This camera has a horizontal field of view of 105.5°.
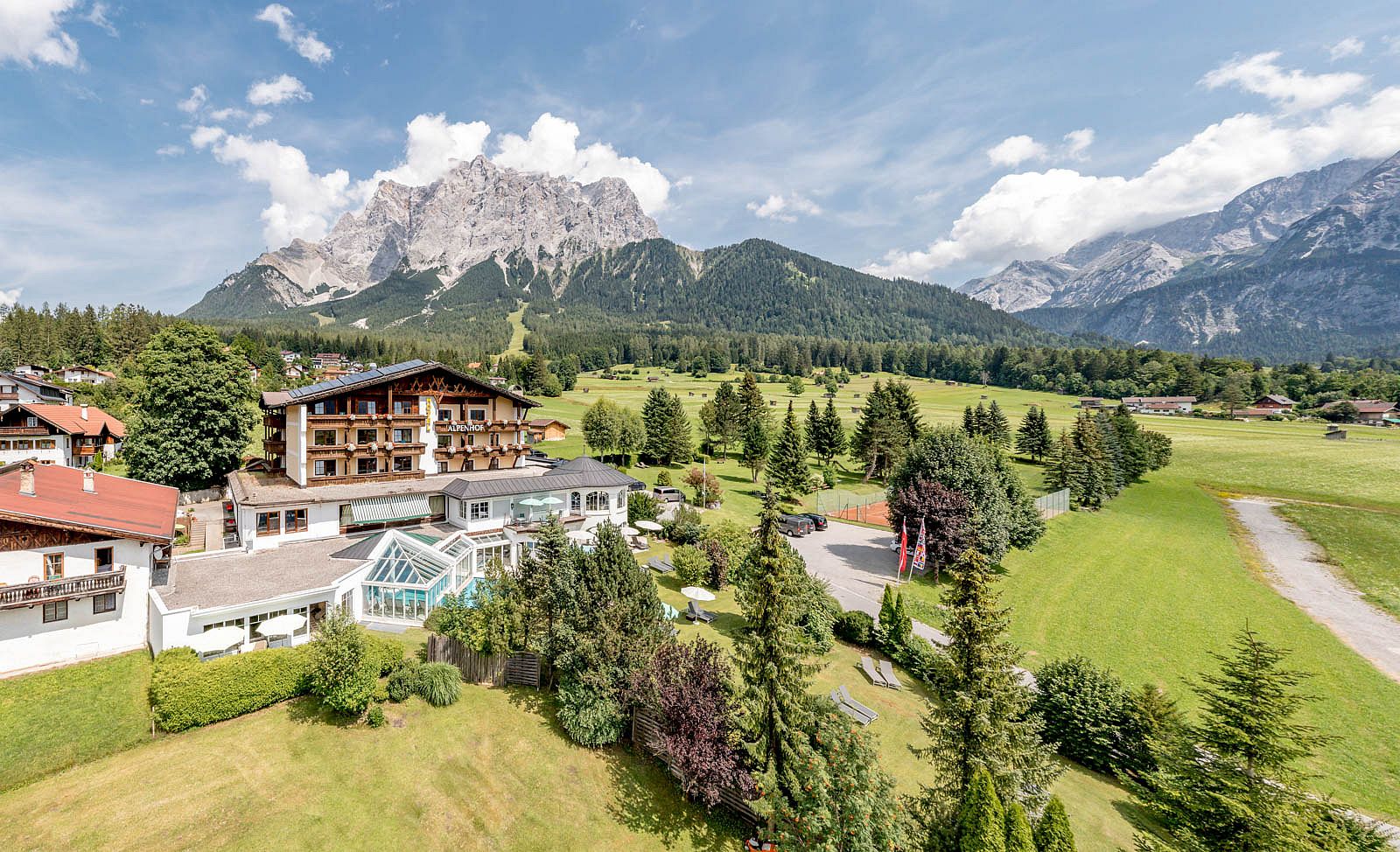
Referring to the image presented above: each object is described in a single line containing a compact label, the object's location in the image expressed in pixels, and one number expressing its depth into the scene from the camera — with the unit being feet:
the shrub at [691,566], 119.65
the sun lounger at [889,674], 91.09
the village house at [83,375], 335.26
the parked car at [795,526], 172.55
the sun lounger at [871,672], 91.45
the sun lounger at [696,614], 103.65
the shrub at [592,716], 66.03
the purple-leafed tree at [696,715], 56.85
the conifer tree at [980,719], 53.83
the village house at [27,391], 252.62
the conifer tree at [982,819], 47.34
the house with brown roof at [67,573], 68.13
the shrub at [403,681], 69.62
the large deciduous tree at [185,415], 143.74
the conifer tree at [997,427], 305.94
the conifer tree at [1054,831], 48.78
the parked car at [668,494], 188.94
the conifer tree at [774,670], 54.90
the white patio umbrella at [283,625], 75.25
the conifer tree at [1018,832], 47.09
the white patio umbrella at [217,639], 69.46
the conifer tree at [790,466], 215.10
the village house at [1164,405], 470.39
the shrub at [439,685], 70.08
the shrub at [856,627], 102.78
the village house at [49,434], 189.98
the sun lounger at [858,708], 79.10
